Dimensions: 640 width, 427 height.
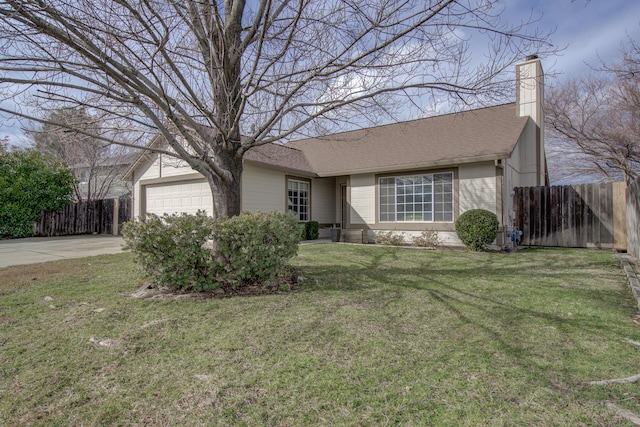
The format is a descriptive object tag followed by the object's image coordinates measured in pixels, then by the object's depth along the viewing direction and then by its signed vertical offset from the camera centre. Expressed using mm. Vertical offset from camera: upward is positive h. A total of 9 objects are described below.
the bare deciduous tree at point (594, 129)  18319 +5384
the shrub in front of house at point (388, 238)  12219 -564
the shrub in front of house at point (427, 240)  11305 -582
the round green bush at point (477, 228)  9742 -170
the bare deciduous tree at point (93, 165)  19516 +3453
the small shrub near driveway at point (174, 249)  5000 -388
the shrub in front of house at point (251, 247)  5219 -374
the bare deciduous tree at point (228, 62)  4536 +2455
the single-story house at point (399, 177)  11133 +1716
